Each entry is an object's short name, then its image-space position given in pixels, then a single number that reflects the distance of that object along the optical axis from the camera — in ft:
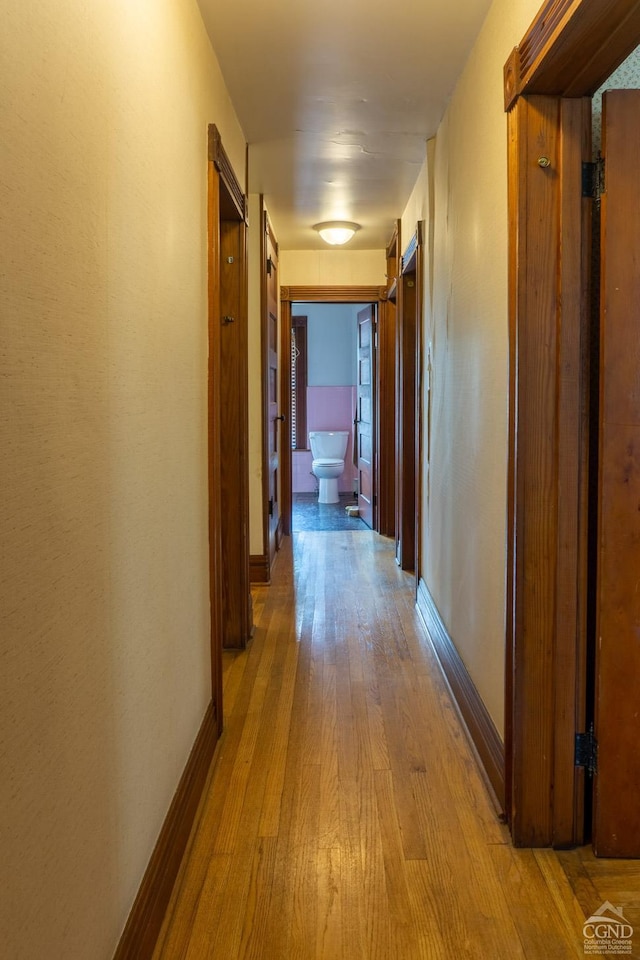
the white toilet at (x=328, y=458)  26.78
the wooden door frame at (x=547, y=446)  5.72
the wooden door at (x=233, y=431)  10.64
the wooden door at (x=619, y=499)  5.53
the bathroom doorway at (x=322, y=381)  28.63
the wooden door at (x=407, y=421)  15.62
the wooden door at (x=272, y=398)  15.31
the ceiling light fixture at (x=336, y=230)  16.49
